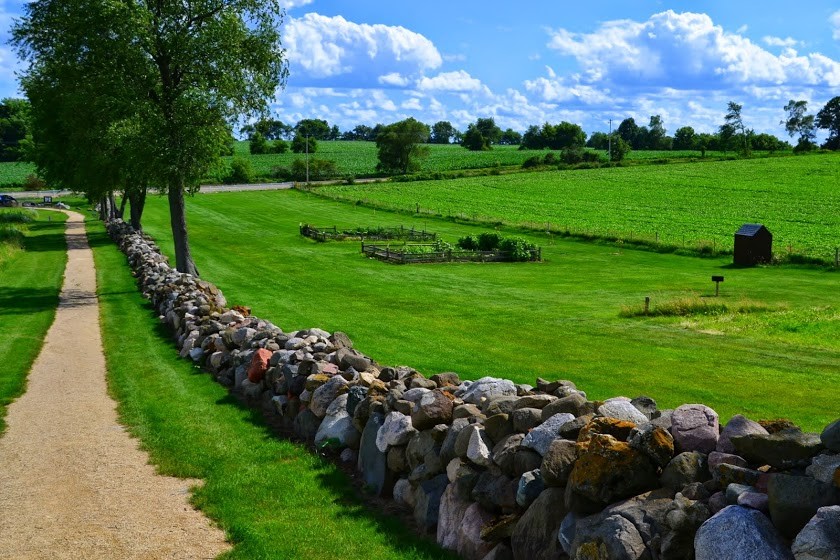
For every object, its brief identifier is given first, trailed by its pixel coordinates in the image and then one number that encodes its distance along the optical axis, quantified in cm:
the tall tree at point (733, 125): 18412
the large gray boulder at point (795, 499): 571
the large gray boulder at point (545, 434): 807
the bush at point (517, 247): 5047
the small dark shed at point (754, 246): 4769
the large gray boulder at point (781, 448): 643
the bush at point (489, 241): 5241
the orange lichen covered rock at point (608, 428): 759
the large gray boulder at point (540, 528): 733
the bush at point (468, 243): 5331
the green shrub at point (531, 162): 14039
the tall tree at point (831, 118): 17525
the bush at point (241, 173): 12888
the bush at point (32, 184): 12875
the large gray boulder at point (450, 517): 852
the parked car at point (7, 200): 10089
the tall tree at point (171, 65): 3170
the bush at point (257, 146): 19088
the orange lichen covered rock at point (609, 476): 697
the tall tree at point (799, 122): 19000
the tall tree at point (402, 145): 14038
